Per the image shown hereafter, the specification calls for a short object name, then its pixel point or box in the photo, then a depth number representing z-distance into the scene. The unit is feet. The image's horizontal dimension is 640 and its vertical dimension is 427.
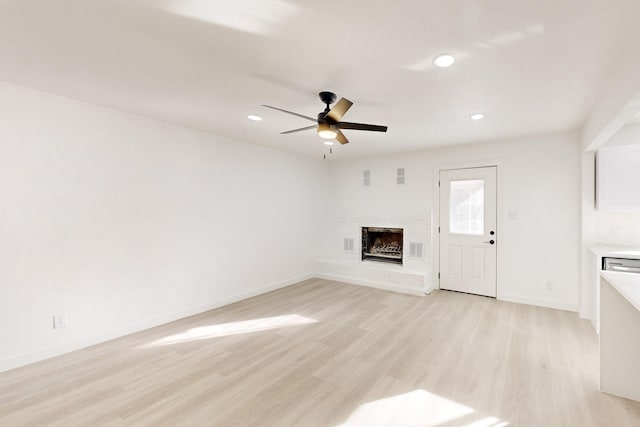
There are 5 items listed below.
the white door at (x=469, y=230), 14.62
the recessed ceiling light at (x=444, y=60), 6.52
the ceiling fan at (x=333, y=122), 7.60
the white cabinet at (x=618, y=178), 10.48
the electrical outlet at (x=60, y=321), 8.87
